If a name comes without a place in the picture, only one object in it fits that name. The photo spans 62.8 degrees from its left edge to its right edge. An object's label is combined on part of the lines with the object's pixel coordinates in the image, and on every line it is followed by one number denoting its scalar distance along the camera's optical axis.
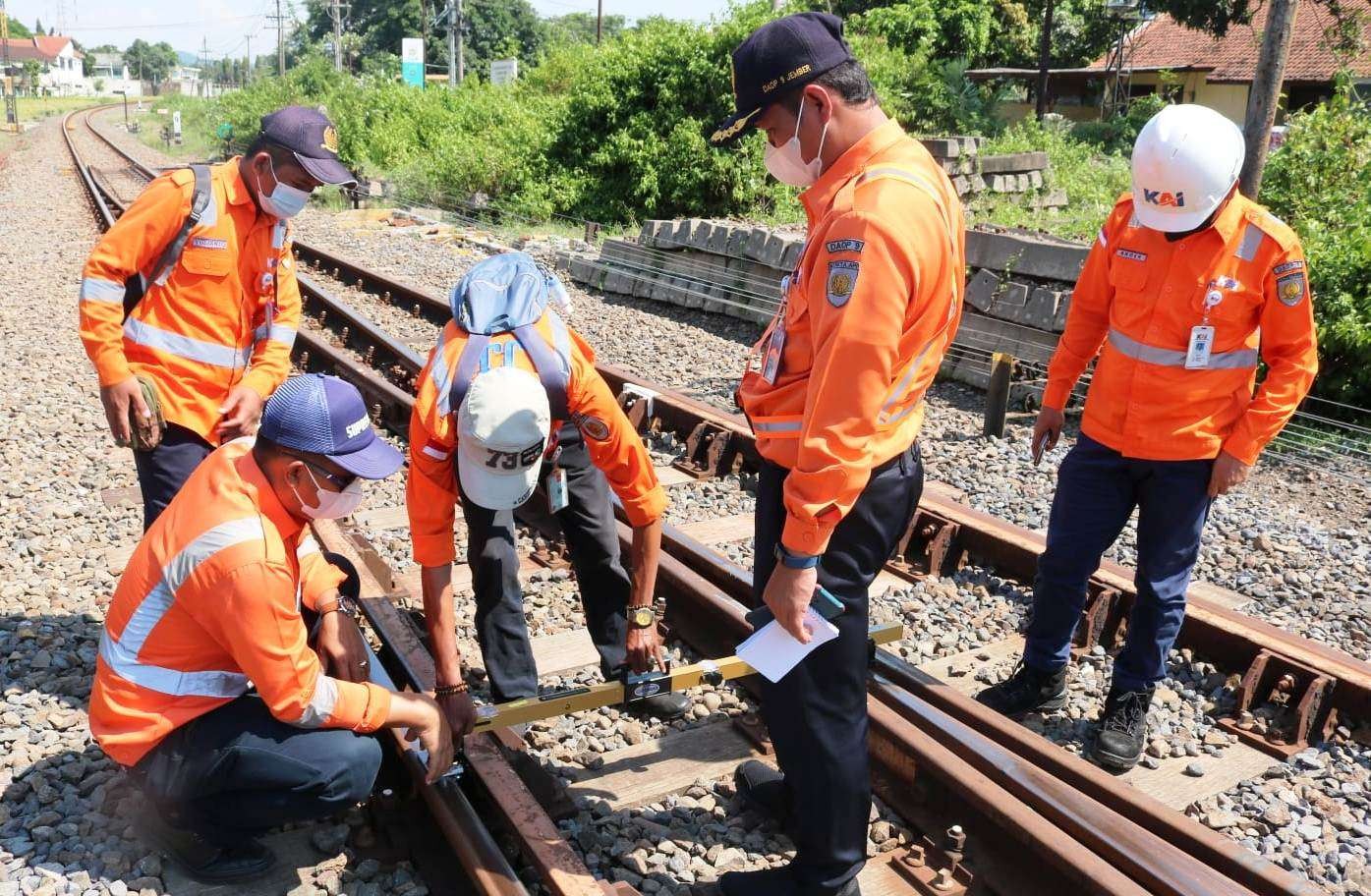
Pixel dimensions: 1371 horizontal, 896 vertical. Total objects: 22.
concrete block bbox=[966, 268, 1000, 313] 8.97
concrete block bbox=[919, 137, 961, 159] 13.63
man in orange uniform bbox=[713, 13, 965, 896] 2.34
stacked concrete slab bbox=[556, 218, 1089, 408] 8.63
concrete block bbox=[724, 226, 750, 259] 11.58
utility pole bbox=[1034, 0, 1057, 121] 34.78
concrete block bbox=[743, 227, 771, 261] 11.25
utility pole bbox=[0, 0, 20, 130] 61.66
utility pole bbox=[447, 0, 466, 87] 42.00
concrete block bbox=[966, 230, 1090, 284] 8.59
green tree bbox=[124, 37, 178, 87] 166.75
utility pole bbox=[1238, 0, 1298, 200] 9.68
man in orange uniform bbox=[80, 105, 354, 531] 3.78
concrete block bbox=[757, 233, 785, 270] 10.93
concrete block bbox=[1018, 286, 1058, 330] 8.45
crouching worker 2.80
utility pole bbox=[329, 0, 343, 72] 46.12
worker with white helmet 3.53
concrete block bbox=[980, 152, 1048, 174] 14.63
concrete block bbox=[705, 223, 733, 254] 11.90
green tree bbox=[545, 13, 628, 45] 99.20
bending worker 2.93
